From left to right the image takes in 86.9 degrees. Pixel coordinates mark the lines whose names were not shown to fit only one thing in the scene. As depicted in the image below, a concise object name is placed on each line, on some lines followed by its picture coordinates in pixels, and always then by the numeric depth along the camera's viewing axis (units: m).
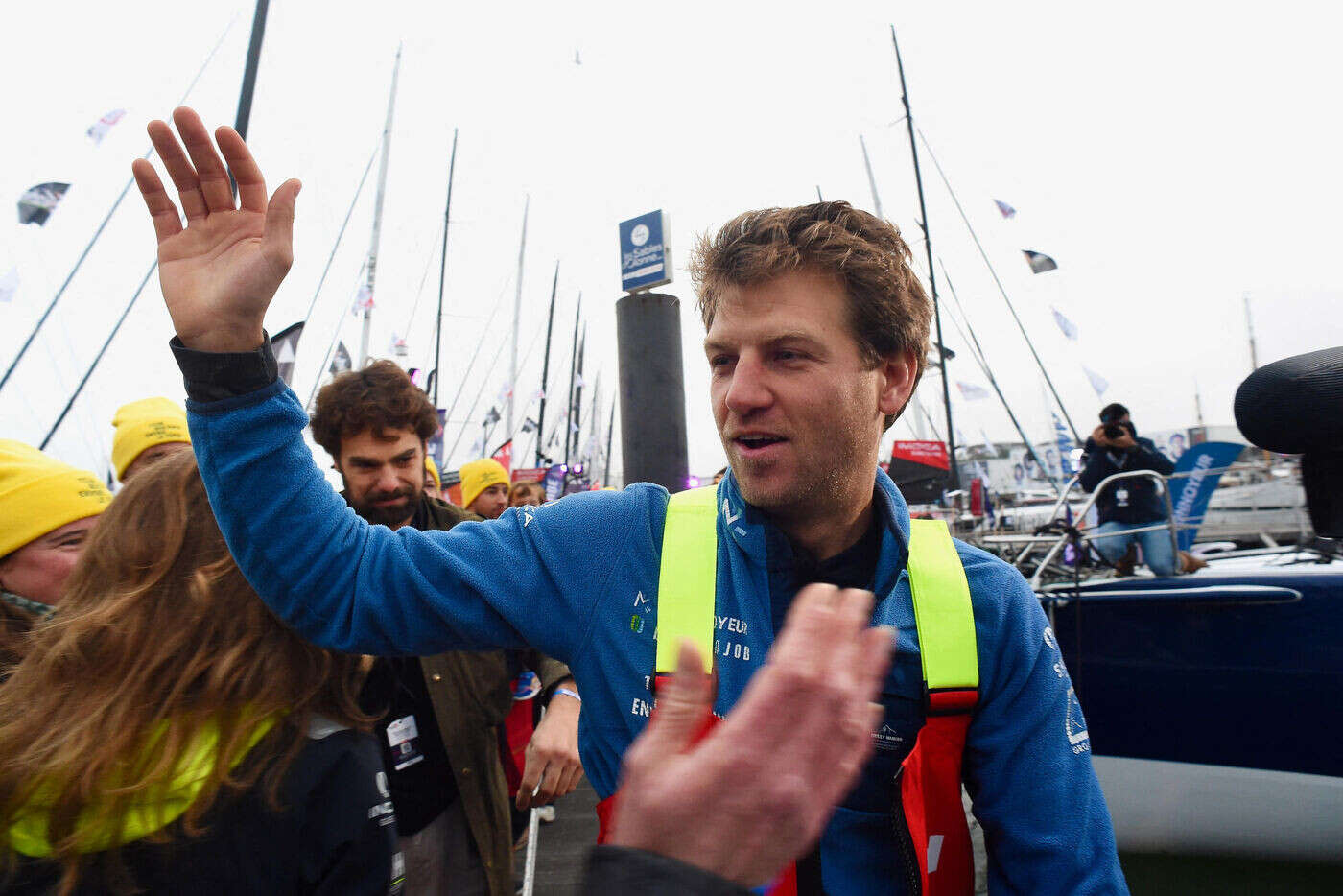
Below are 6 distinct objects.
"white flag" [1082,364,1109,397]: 9.68
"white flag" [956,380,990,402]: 14.00
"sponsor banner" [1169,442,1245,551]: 4.76
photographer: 4.55
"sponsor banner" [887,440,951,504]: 7.94
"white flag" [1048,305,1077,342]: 9.39
